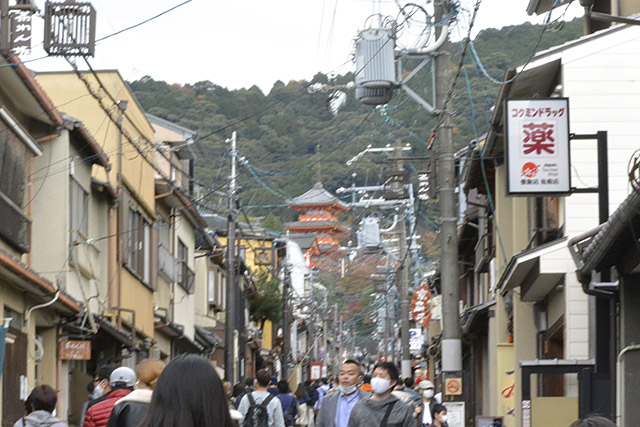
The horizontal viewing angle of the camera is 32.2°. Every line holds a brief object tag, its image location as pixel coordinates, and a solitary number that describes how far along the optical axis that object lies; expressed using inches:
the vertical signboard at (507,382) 828.0
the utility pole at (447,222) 709.3
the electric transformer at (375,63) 756.0
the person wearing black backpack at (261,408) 534.0
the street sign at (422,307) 1440.7
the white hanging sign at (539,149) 587.8
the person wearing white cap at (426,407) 821.9
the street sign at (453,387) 711.7
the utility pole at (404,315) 1542.8
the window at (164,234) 1210.0
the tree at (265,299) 2165.4
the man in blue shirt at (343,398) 479.5
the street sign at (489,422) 693.9
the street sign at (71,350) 772.6
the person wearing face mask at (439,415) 770.6
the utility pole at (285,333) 1935.3
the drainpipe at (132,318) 944.3
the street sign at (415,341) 2108.8
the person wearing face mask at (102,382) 468.8
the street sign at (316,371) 2415.1
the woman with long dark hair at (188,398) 178.9
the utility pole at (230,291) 1207.6
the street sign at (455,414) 703.1
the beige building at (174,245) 1203.9
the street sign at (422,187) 1050.7
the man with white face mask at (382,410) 418.0
